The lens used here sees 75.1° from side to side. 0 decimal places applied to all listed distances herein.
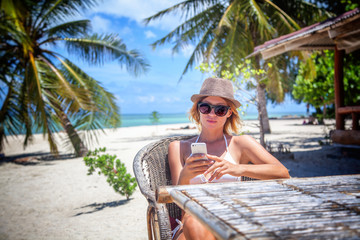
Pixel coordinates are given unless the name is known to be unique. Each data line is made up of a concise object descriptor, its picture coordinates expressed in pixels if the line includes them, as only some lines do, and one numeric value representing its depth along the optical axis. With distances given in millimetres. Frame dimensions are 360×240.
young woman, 1519
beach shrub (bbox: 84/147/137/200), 3953
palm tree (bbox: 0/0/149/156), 7090
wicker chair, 1279
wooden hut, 3910
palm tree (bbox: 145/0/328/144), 9305
